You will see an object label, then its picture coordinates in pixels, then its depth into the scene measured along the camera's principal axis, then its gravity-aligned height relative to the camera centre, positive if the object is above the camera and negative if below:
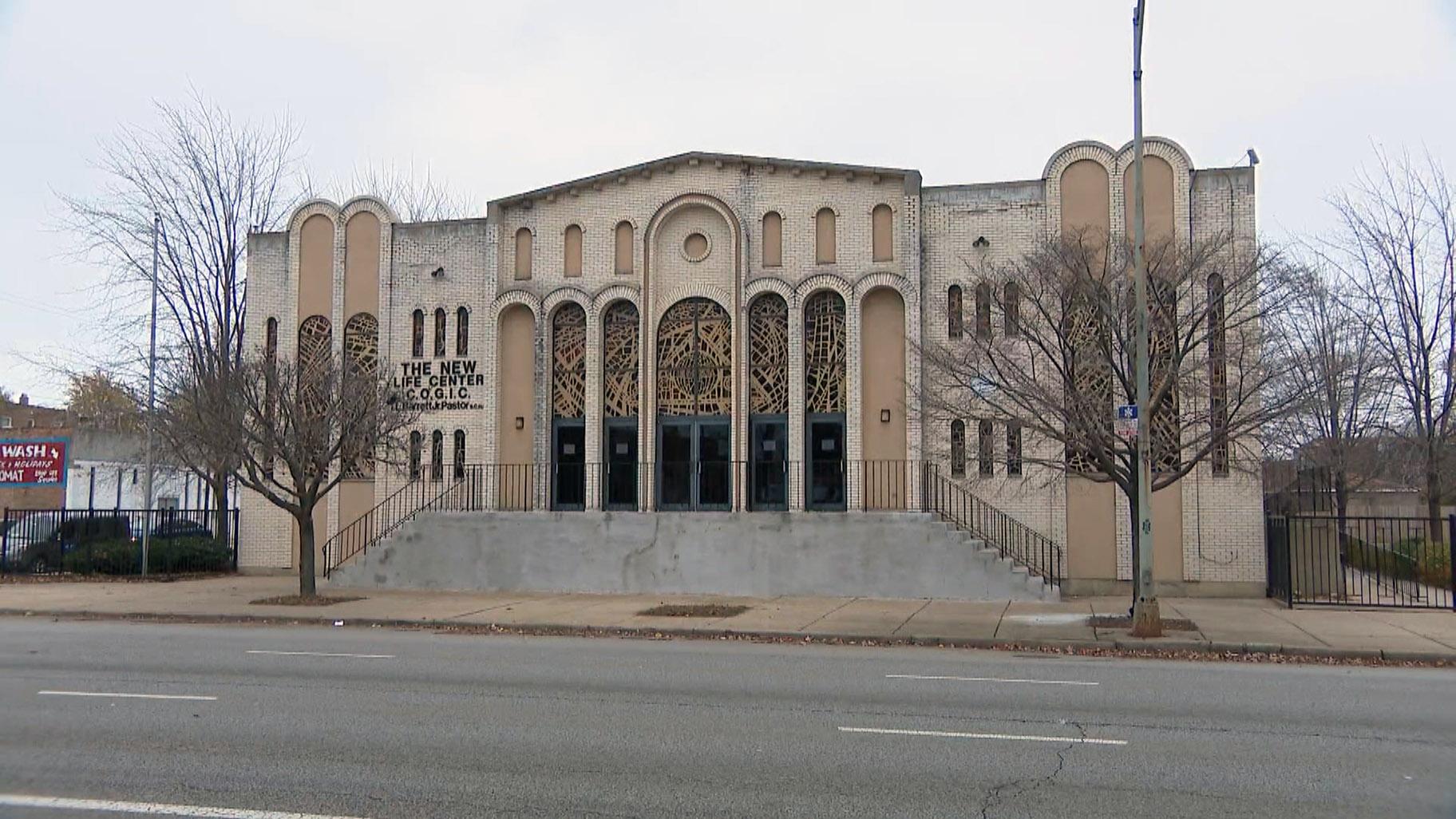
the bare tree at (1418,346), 28.64 +3.12
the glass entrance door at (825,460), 24.47 +0.28
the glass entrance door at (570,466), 25.75 +0.21
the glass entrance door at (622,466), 25.53 +0.20
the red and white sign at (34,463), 28.62 +0.34
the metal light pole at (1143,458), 16.09 +0.22
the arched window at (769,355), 24.91 +2.50
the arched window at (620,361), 25.81 +2.48
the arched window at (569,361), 26.17 +2.50
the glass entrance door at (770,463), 24.62 +0.25
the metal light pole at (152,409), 24.26 +1.39
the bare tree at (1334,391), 18.27 +1.67
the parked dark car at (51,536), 28.27 -1.40
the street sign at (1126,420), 16.23 +0.74
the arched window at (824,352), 24.67 +2.53
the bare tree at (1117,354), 17.09 +1.79
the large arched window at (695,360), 25.22 +2.44
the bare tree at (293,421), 20.61 +0.98
